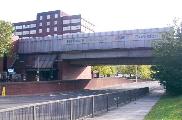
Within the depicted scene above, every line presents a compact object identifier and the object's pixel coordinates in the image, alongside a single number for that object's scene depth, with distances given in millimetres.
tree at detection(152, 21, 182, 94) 40969
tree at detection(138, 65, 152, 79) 120712
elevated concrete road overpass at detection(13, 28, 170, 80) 53312
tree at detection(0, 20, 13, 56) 52331
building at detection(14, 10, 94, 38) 128625
